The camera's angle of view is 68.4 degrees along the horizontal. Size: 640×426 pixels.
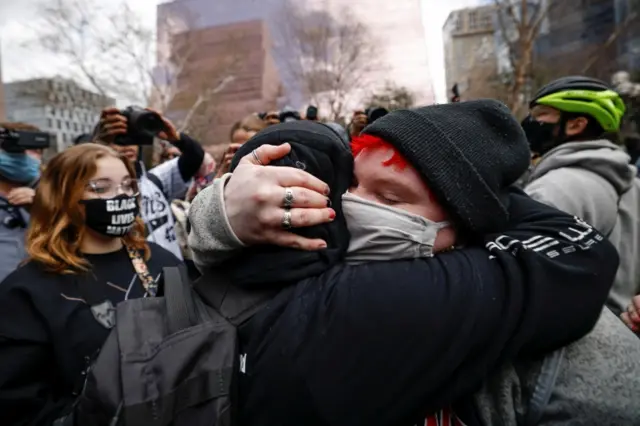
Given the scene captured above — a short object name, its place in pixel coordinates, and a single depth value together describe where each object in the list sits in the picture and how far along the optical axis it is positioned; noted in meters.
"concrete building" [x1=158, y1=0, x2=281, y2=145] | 15.96
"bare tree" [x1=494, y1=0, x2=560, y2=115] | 11.57
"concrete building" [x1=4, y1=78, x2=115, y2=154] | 17.88
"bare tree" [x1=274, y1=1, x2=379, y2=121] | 11.74
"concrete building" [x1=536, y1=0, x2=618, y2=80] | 21.12
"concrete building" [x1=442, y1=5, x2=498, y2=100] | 19.12
